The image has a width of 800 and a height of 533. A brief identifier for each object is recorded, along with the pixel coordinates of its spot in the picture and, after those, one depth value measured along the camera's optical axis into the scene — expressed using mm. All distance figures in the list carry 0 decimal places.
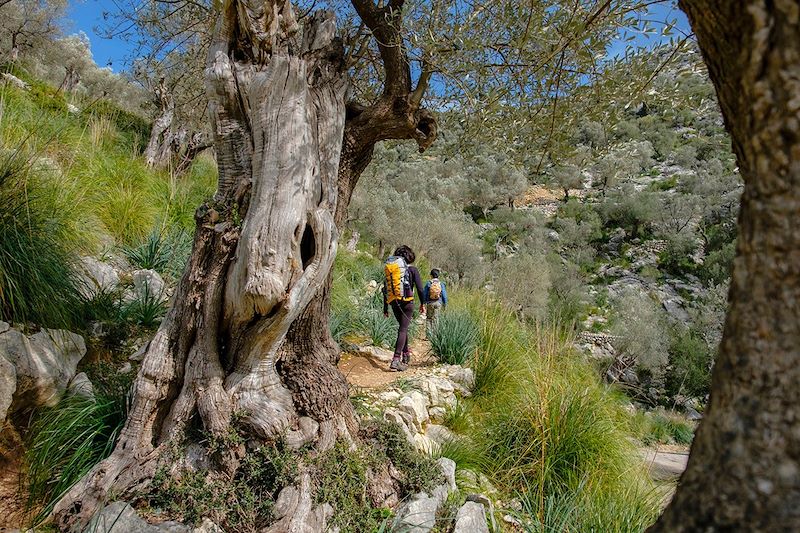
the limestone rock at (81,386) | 3105
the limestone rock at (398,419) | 4035
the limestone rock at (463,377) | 5867
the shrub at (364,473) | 2676
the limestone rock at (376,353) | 6754
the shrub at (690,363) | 21719
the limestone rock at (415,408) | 4508
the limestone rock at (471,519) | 2910
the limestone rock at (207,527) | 2379
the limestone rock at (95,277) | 3996
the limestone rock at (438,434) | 4426
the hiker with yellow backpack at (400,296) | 6387
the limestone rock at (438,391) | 5172
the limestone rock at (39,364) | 2850
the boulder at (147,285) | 4579
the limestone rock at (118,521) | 2238
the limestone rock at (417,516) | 2721
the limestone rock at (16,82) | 6691
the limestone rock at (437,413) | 4974
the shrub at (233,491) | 2449
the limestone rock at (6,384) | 2635
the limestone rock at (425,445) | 3876
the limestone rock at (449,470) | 3394
